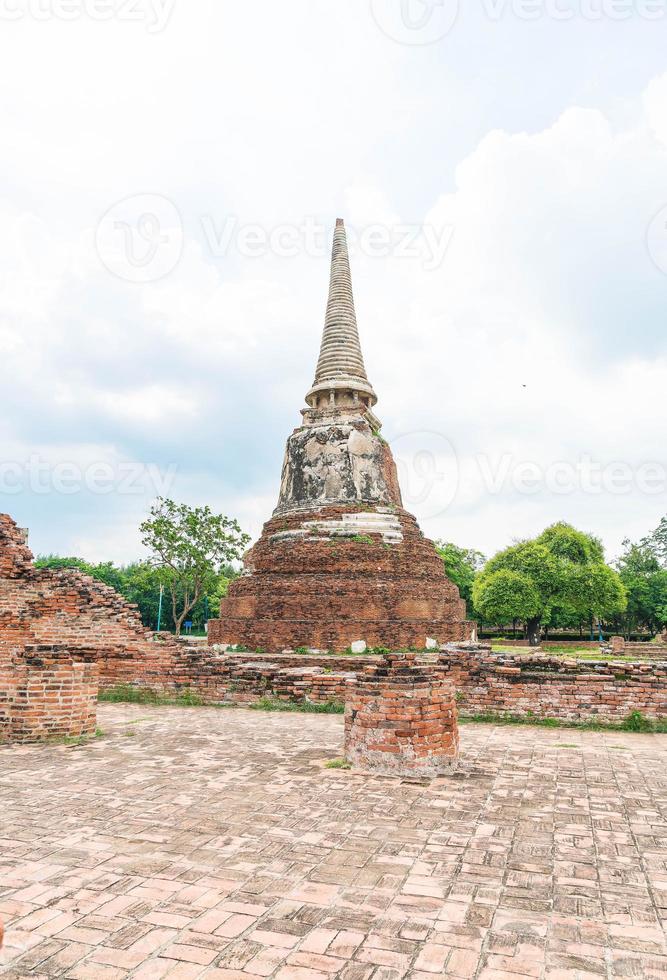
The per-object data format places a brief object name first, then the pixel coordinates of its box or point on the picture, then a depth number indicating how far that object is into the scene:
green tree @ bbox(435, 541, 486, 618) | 42.46
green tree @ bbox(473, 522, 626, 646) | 32.50
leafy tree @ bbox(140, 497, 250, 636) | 29.00
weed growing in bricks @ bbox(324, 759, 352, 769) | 5.88
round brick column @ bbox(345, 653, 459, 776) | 5.68
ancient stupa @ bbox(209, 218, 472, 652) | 16.62
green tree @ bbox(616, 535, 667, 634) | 40.55
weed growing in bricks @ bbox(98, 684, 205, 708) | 10.60
